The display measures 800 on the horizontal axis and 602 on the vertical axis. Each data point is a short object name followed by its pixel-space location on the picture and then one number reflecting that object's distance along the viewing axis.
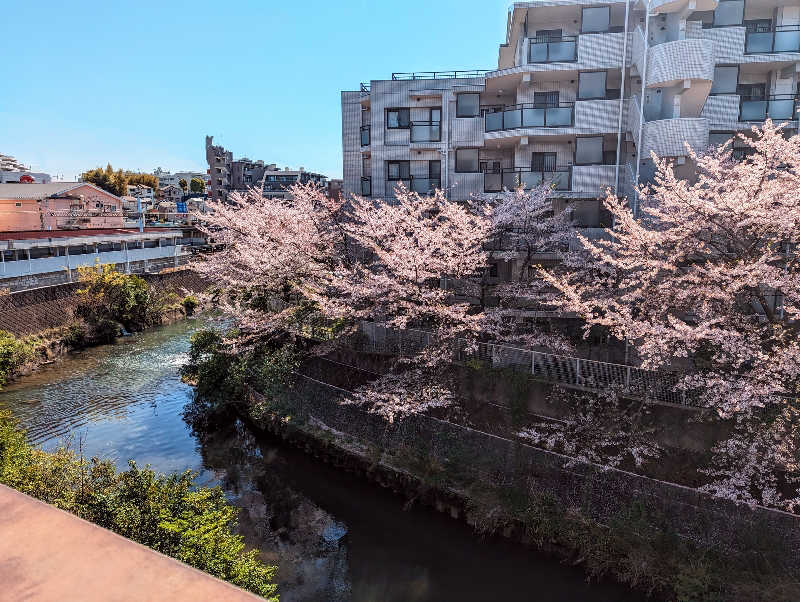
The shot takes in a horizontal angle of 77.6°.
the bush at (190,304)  31.55
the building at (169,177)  127.29
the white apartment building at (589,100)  17.19
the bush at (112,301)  25.12
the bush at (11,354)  19.14
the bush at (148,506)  7.14
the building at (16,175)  59.69
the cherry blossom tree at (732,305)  9.79
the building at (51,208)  42.12
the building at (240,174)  78.94
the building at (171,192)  92.66
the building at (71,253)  24.61
